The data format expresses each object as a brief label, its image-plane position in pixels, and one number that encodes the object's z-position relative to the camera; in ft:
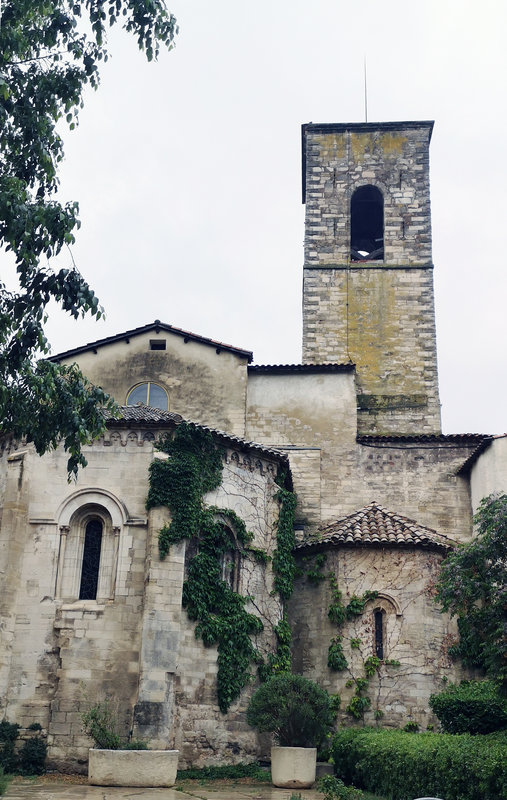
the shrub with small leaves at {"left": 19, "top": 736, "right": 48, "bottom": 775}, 56.59
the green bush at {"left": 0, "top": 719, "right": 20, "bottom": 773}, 56.03
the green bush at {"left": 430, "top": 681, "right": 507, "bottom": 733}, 53.93
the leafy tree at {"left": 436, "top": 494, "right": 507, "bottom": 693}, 50.14
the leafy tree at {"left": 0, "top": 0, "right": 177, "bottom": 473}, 38.91
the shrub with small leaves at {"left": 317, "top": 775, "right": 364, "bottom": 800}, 43.06
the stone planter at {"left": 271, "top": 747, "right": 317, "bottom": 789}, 55.83
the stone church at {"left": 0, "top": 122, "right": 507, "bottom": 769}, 59.77
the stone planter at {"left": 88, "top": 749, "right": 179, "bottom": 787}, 51.21
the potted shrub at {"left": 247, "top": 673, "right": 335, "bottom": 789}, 56.34
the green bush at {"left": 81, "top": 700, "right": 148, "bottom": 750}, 52.95
